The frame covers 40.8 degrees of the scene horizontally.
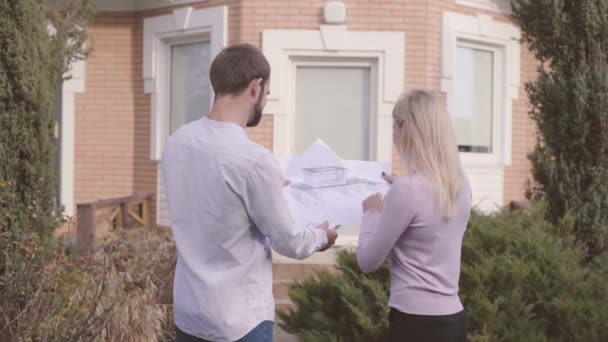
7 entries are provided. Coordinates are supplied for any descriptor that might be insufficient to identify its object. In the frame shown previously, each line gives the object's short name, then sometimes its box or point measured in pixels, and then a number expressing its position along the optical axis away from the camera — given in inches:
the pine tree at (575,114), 256.5
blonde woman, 110.6
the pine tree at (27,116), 266.2
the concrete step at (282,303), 315.0
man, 100.5
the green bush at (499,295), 192.4
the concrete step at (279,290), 335.6
